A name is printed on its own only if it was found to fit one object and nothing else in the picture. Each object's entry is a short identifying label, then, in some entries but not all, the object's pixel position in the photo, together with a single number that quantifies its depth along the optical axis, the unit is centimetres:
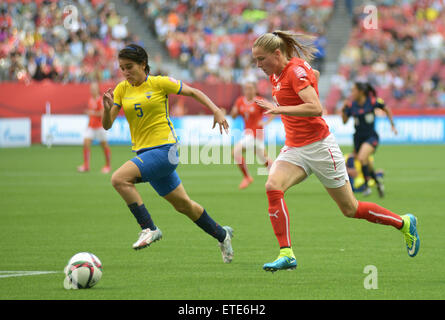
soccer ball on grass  1434
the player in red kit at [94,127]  4281
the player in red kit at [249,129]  3509
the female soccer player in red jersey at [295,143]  1537
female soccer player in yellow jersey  1694
